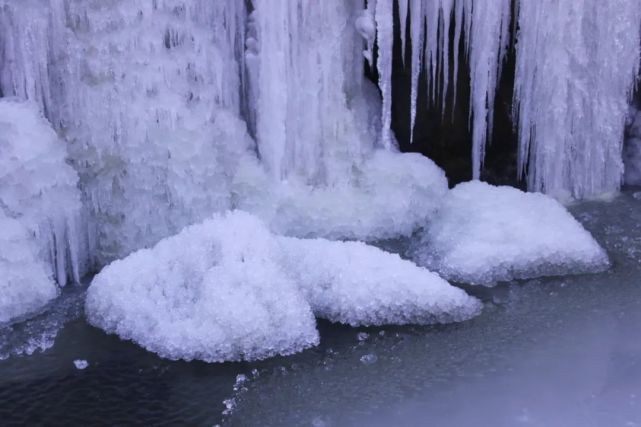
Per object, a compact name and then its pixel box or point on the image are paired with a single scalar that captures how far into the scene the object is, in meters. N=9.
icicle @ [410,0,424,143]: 6.00
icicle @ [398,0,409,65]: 5.97
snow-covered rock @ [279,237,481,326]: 4.79
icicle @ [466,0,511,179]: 5.97
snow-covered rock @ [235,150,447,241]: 5.99
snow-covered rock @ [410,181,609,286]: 5.38
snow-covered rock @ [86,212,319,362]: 4.49
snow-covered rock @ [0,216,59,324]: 4.95
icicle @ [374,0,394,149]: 5.89
